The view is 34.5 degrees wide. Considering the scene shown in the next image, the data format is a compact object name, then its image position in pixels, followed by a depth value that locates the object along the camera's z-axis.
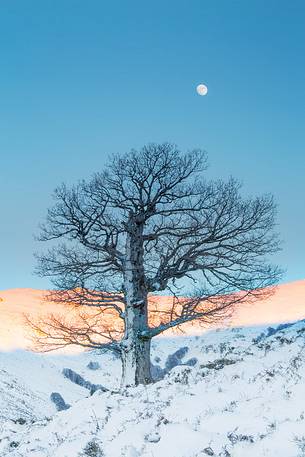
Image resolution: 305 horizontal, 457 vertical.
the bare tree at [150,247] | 15.73
